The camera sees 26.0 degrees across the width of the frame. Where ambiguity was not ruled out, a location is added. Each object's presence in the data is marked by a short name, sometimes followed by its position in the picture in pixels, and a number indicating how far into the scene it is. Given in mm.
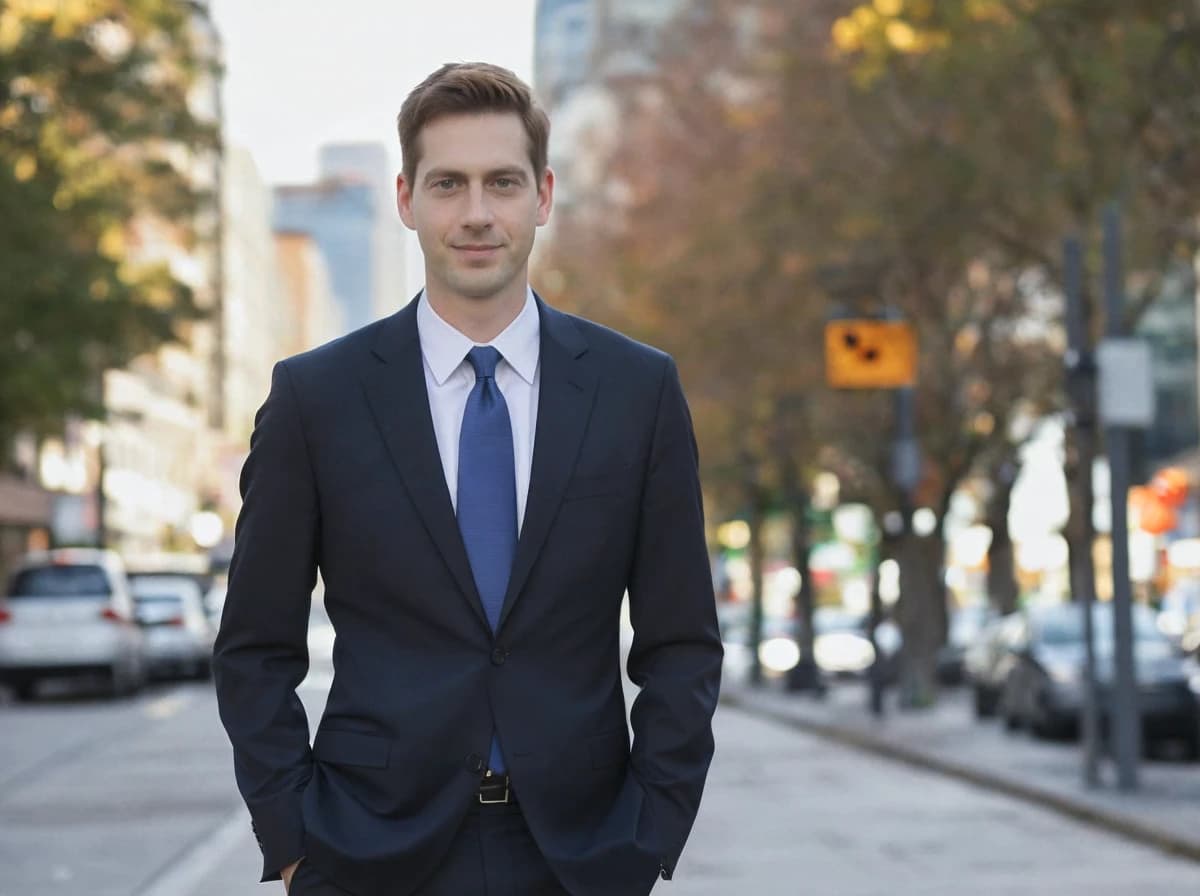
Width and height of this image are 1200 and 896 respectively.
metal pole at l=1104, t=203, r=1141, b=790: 18281
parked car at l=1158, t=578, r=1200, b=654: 44262
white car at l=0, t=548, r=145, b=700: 33438
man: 3977
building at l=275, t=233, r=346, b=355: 186075
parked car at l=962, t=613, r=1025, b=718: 30828
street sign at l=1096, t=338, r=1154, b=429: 18344
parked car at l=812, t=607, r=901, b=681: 53188
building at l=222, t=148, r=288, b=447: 132000
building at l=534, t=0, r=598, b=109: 172875
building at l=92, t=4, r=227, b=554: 90812
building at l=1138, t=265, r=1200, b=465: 91812
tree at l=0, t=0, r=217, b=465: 30312
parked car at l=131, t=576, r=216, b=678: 41219
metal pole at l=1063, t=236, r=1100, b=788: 19109
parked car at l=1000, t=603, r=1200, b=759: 25250
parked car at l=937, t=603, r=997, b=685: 46938
